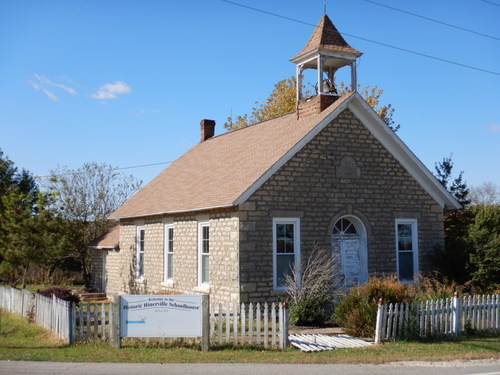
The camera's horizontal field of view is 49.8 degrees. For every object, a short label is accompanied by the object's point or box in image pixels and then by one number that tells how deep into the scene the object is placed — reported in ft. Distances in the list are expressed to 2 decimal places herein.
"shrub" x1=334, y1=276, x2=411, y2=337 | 41.98
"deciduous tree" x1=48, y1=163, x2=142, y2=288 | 100.42
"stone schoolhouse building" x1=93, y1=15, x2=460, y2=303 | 51.42
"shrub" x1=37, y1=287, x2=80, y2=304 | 51.47
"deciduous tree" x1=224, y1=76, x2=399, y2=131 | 118.52
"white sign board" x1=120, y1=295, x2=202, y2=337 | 37.37
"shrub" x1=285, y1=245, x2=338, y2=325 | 48.47
